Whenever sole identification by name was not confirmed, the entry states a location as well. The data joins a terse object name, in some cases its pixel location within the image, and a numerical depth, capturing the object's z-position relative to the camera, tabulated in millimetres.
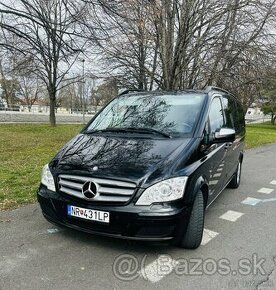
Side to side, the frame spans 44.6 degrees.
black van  3232
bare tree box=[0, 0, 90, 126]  9398
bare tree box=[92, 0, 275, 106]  13375
